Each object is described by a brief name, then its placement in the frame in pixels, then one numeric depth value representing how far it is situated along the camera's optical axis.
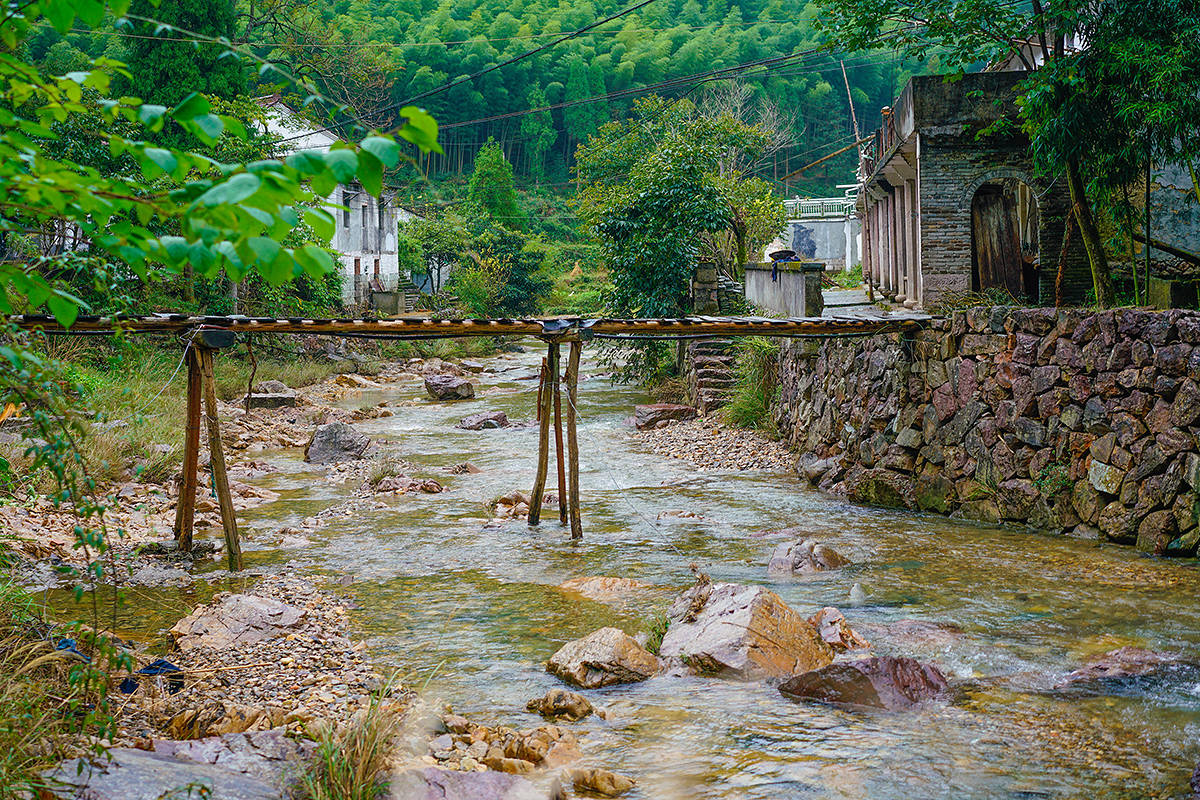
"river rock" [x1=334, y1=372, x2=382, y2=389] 24.60
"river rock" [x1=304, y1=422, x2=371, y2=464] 15.84
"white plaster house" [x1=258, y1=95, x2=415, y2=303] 32.50
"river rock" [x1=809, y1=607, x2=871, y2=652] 7.34
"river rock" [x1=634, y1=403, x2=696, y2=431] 18.69
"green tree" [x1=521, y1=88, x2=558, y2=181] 59.06
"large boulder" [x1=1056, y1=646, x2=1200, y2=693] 6.52
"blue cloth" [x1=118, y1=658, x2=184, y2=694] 6.01
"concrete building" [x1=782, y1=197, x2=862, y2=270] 36.19
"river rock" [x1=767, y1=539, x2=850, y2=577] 9.55
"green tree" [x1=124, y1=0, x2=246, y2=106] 24.31
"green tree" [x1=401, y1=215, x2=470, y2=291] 38.22
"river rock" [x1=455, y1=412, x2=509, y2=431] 19.25
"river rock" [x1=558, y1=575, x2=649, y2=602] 8.82
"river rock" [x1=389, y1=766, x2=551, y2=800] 4.57
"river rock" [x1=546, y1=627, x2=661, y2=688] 6.68
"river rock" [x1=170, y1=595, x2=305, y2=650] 7.00
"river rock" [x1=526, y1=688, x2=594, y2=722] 6.11
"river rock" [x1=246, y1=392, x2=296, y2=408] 20.33
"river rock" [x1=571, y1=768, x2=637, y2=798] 5.10
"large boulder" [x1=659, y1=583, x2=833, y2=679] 6.89
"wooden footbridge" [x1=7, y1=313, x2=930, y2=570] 9.24
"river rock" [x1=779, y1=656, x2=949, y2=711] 6.30
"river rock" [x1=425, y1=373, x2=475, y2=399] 23.16
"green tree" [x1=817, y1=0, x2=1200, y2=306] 9.28
